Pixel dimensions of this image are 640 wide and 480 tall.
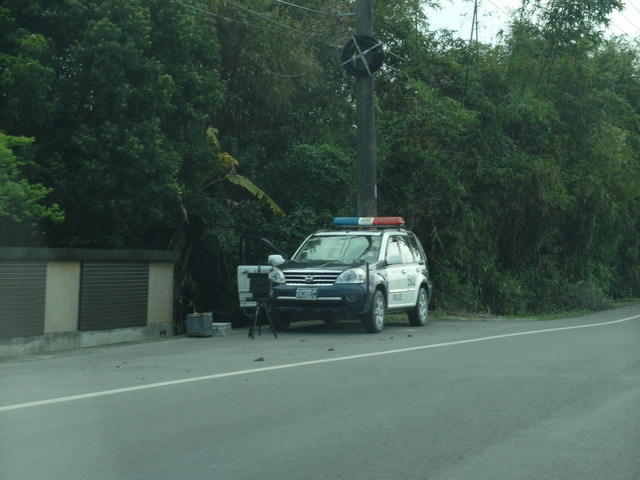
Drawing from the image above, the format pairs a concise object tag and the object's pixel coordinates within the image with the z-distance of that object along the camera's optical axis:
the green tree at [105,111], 17.66
